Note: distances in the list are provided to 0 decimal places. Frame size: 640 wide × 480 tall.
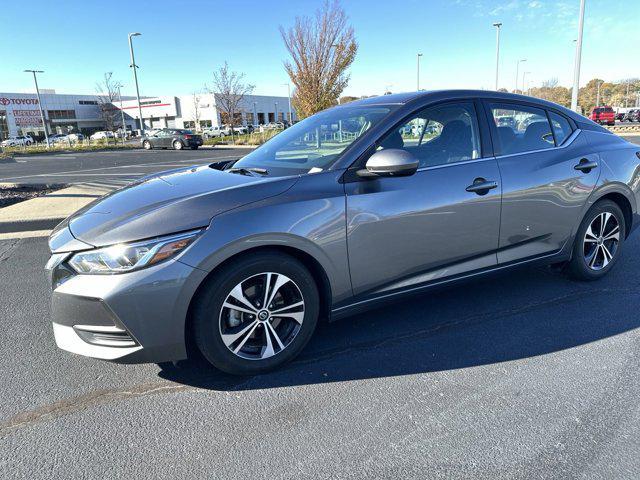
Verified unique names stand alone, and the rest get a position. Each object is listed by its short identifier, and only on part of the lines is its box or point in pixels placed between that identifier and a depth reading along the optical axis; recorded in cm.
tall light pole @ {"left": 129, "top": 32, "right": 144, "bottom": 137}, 3272
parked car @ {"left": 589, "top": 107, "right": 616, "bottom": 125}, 4093
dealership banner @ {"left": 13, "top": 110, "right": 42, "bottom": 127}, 6969
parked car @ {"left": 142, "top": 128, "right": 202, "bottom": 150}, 3012
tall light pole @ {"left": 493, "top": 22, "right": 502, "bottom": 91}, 3418
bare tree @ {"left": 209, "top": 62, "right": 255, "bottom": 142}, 4022
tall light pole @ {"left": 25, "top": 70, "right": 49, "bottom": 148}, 4372
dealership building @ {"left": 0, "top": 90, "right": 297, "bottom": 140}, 6956
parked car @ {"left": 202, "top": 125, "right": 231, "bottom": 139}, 5788
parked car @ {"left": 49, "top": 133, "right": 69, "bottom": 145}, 5566
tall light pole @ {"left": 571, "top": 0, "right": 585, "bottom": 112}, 1997
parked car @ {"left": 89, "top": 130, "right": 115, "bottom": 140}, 6131
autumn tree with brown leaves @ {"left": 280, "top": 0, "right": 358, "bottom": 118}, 1897
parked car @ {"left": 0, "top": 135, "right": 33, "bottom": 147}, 5402
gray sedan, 235
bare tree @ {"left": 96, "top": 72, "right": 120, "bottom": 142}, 6444
